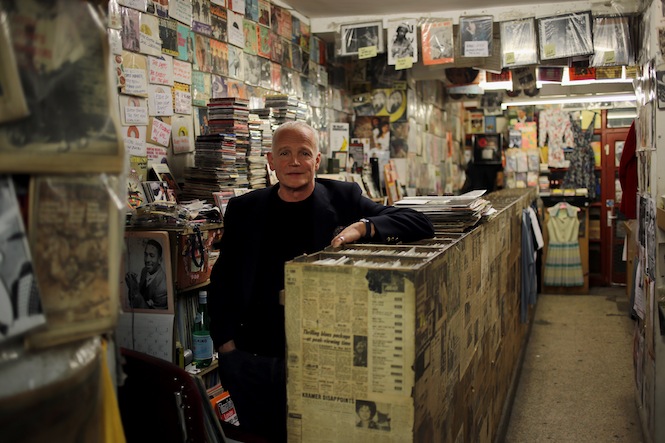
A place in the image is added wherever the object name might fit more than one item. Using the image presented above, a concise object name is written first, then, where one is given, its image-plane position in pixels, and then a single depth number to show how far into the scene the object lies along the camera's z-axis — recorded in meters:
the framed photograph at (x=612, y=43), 5.31
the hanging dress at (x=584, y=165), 9.22
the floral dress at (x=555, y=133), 9.32
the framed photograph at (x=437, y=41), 5.67
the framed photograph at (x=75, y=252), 0.95
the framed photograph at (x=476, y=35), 5.59
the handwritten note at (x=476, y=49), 5.59
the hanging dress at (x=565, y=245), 8.74
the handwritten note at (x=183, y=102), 4.03
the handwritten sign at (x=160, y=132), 3.82
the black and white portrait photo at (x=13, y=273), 0.90
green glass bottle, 3.13
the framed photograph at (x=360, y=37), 5.80
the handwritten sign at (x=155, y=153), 3.79
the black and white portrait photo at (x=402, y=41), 5.72
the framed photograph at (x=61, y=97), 0.90
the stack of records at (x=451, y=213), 2.63
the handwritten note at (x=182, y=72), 4.00
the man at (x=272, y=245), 2.19
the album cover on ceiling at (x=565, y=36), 5.38
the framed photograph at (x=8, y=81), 0.88
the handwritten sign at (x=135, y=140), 3.60
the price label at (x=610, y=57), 5.33
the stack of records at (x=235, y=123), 4.01
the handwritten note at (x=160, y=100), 3.79
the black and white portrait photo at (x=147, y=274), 2.72
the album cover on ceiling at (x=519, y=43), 5.55
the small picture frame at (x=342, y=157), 6.36
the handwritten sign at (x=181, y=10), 3.93
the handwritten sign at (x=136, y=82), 3.56
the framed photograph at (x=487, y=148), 10.04
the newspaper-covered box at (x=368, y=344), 1.53
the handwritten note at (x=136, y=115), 3.59
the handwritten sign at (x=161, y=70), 3.76
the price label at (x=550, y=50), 5.46
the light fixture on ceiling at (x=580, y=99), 8.84
